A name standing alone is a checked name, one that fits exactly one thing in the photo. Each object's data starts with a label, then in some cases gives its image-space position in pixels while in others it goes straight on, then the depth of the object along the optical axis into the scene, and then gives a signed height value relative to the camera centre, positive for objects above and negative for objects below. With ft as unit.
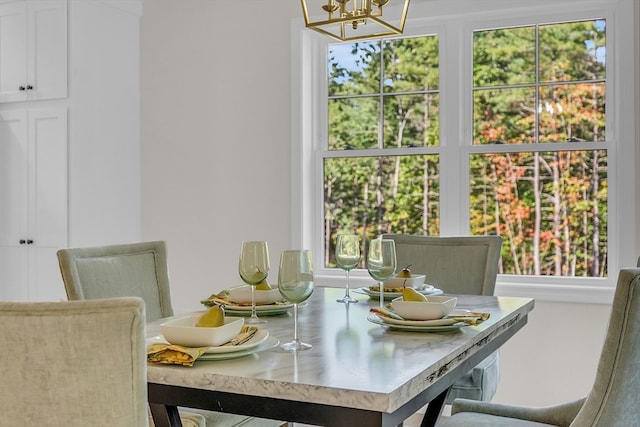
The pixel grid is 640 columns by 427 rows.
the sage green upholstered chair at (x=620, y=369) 4.14 -1.00
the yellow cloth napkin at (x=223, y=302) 7.06 -0.98
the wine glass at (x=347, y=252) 7.18 -0.48
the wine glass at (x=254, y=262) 5.93 -0.48
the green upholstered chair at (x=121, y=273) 7.16 -0.74
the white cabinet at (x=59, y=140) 12.87 +1.26
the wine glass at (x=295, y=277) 5.04 -0.51
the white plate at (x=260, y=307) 6.77 -0.99
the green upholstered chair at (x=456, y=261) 9.27 -0.76
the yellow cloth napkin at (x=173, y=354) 4.60 -0.99
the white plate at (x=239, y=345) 4.73 -0.98
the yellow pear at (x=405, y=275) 8.00 -0.80
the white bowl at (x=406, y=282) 7.92 -0.88
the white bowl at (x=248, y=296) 7.09 -0.92
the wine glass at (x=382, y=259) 6.64 -0.51
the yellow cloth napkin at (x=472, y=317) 5.81 -0.96
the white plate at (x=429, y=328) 5.69 -1.01
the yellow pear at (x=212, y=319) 4.97 -0.81
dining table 4.02 -1.06
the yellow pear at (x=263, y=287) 7.26 -0.85
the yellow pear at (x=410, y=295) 6.06 -0.78
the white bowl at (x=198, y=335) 4.80 -0.89
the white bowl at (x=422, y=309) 5.87 -0.88
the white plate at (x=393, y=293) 7.68 -0.98
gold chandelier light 12.37 +3.38
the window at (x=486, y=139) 11.40 +1.16
